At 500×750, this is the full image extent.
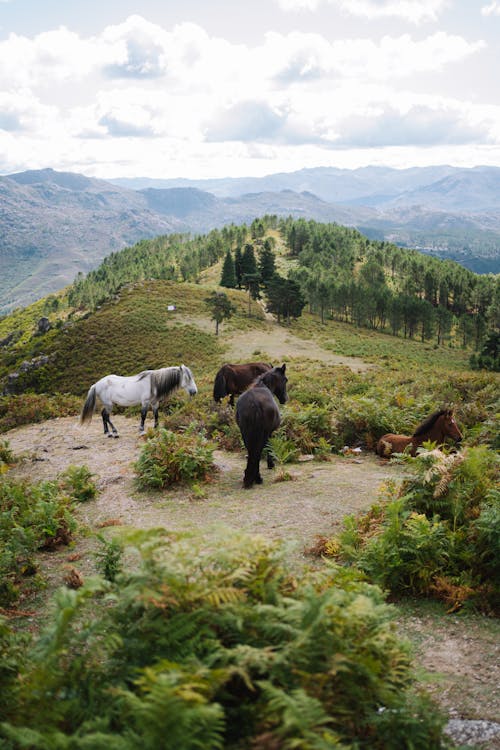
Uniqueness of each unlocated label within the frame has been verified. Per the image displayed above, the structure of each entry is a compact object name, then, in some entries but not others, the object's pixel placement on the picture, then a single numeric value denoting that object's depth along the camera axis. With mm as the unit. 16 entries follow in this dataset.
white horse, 17734
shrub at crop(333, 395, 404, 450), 14336
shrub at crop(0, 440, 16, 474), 14848
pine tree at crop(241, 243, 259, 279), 107100
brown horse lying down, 11250
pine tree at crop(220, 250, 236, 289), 109188
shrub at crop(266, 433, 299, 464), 12372
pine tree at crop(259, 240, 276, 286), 101312
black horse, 10684
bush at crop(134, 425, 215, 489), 11133
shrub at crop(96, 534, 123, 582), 6574
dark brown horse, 19312
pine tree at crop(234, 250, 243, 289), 110181
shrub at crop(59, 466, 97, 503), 10953
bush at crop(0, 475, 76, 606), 7043
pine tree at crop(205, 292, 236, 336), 68000
